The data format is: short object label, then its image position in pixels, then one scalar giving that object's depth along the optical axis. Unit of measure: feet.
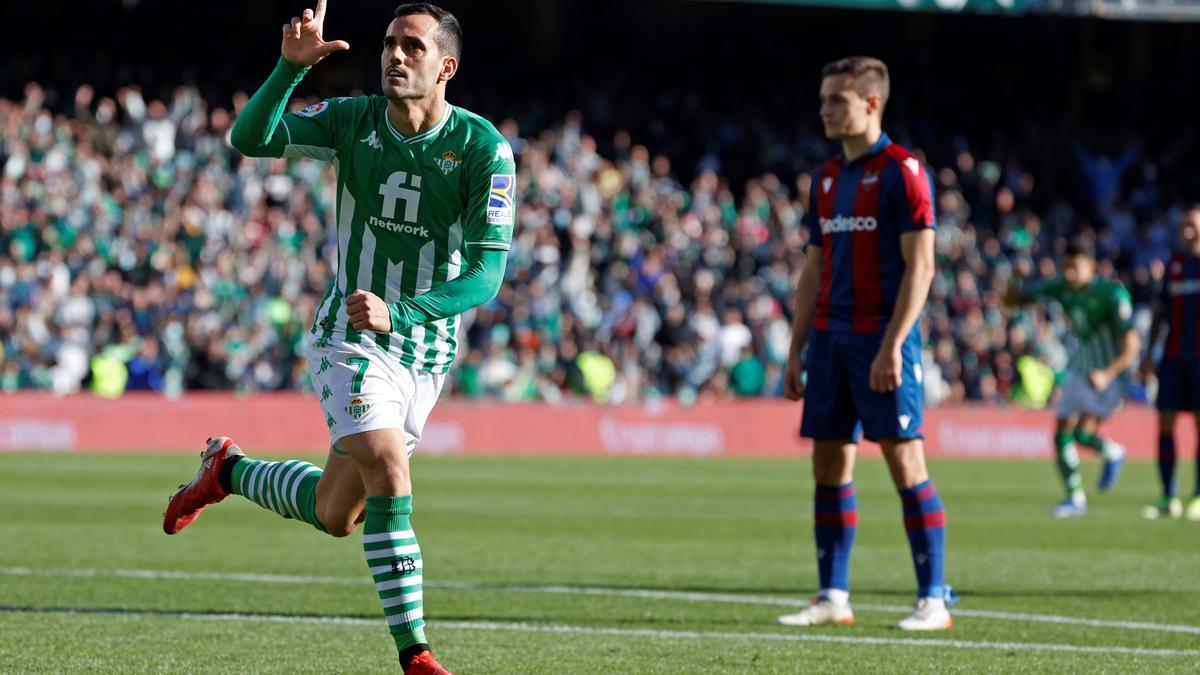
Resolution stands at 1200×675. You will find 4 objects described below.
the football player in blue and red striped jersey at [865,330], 51.85
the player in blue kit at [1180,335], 96.89
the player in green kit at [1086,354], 100.73
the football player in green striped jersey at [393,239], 39.14
